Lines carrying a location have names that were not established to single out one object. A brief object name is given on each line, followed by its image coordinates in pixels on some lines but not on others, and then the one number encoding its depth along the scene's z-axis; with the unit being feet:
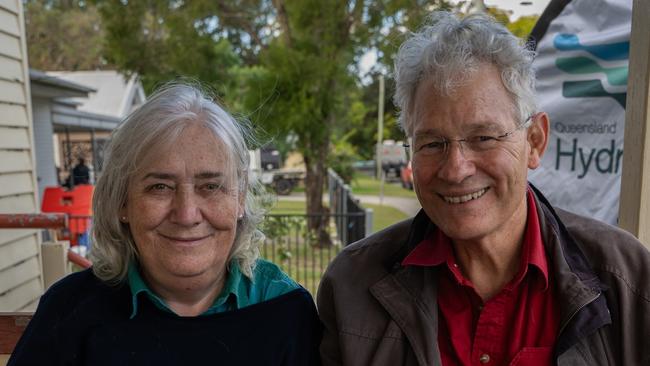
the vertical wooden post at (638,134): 5.92
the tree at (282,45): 24.91
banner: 10.32
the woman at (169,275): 5.46
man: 4.91
